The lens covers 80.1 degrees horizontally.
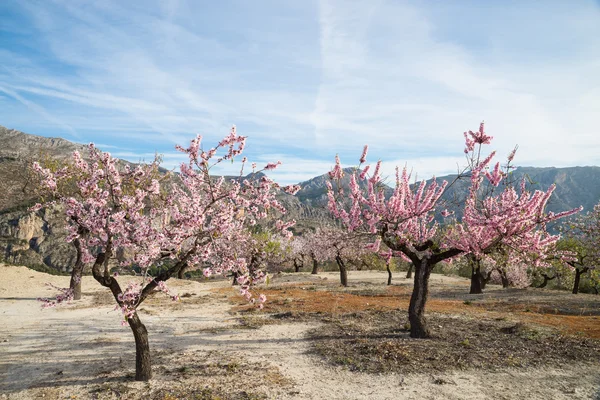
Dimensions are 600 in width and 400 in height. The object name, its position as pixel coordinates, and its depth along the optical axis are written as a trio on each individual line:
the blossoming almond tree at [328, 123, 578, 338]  11.70
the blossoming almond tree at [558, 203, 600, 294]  24.40
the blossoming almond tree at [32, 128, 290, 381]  9.26
